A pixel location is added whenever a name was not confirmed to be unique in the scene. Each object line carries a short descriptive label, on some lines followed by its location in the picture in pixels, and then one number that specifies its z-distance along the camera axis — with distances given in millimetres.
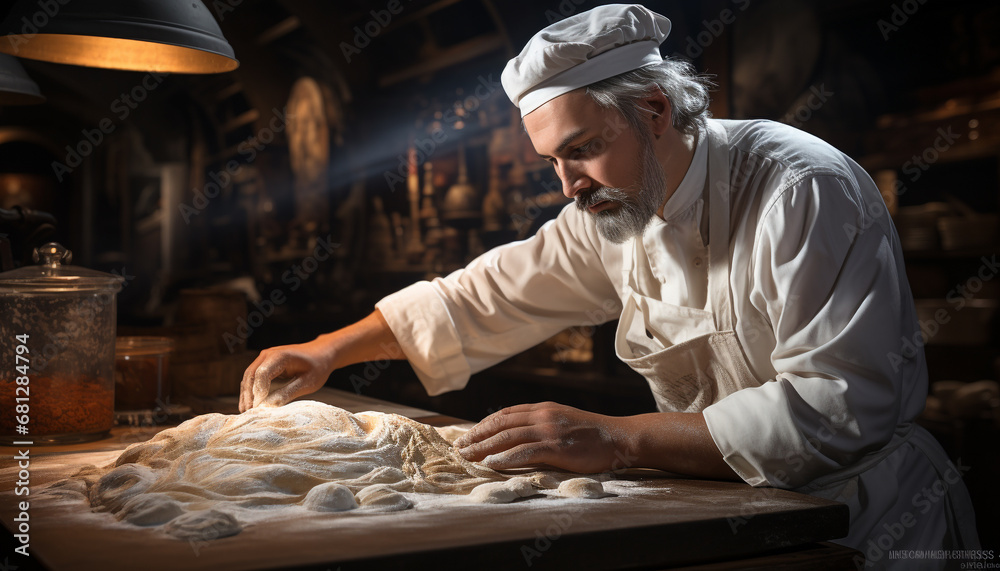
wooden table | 881
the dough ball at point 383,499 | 1105
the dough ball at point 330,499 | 1086
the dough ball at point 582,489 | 1183
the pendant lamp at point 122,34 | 1619
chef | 1292
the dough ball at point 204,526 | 945
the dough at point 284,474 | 1078
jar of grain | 1612
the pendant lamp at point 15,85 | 2275
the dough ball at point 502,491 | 1146
